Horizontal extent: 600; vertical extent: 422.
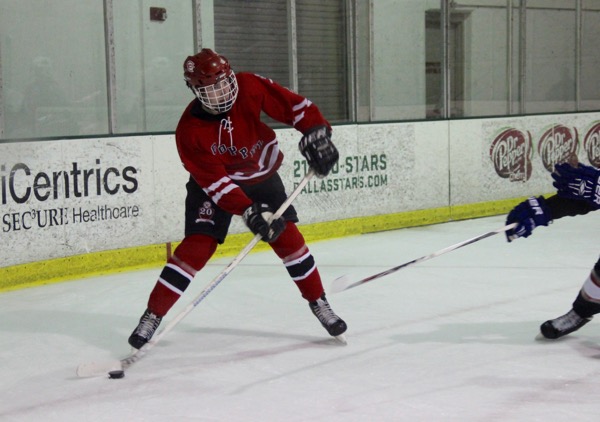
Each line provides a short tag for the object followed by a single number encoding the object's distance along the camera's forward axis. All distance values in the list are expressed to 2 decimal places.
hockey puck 6.37
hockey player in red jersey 6.59
